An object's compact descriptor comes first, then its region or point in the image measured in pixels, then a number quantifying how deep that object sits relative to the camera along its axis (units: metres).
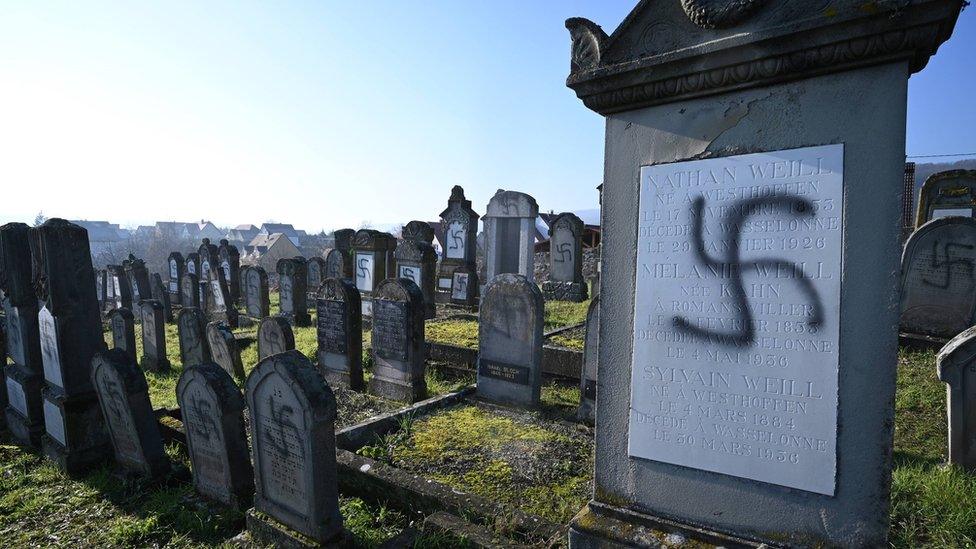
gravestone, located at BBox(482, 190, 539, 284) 13.37
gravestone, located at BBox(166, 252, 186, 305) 17.86
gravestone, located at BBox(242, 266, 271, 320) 13.35
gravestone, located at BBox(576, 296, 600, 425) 5.37
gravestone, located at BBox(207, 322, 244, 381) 7.88
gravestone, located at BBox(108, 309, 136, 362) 9.12
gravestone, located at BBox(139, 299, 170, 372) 9.05
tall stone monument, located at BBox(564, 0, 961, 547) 1.77
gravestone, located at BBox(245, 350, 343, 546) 3.14
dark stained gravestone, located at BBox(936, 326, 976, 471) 3.79
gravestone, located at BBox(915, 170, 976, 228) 9.74
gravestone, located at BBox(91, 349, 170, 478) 4.31
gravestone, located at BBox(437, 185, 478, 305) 13.68
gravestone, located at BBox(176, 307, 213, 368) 8.30
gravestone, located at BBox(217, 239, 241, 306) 17.20
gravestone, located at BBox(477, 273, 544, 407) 5.77
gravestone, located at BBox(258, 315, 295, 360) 7.19
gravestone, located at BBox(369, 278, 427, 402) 6.44
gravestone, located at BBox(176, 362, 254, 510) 3.86
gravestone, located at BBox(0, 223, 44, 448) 4.91
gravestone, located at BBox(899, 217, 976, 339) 6.58
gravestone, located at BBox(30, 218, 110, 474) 4.55
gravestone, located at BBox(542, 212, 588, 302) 13.46
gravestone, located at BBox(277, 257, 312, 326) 12.23
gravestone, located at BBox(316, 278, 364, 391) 6.93
